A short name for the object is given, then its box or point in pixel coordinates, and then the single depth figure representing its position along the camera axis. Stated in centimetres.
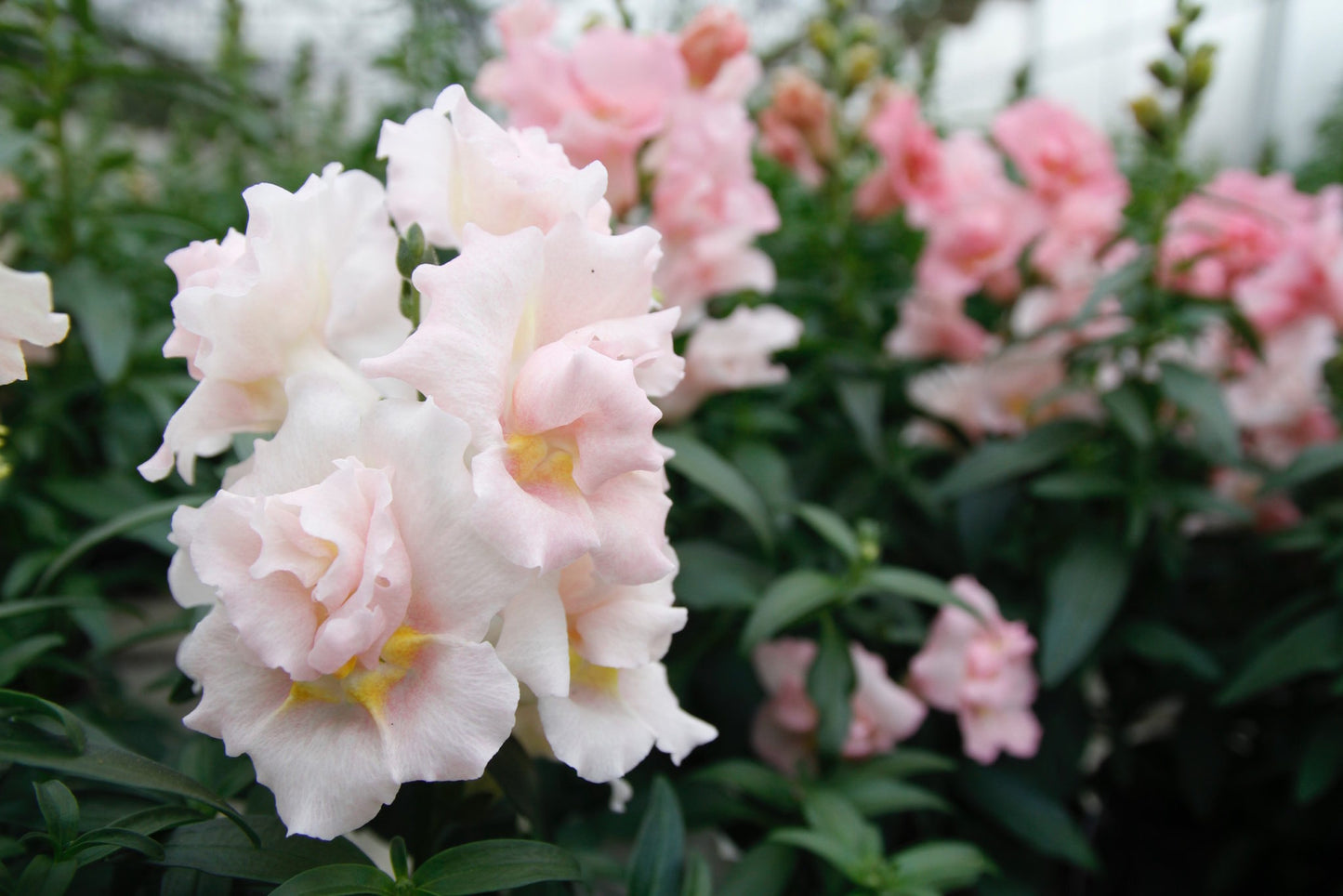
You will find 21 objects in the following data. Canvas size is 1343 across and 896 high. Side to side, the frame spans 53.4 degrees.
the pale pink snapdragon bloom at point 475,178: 18
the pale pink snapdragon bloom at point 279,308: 18
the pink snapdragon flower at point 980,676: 32
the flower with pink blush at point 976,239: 41
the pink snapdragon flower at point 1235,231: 42
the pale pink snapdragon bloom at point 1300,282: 40
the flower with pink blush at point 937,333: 42
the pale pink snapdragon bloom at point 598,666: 17
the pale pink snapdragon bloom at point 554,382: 16
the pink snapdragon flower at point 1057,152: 43
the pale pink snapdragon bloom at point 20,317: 18
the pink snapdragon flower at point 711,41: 30
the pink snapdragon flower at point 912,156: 42
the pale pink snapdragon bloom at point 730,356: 31
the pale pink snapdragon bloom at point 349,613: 16
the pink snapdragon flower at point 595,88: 27
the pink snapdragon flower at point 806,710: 30
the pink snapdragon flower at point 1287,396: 41
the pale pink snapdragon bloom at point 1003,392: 40
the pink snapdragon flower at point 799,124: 44
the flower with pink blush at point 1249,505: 41
